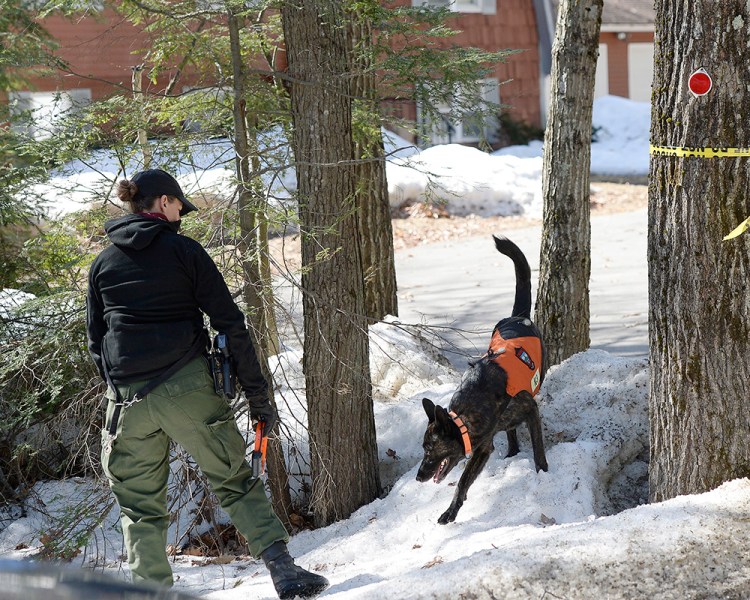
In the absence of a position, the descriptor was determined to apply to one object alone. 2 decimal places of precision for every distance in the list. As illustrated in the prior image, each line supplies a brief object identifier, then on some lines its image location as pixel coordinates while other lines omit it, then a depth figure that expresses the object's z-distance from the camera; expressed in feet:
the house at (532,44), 138.72
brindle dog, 33.83
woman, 28.07
